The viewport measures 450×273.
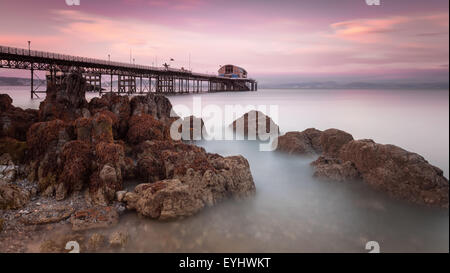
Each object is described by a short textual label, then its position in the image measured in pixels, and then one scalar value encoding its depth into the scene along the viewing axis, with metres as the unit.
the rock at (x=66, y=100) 11.44
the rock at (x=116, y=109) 11.23
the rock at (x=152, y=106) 12.78
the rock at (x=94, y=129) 9.00
